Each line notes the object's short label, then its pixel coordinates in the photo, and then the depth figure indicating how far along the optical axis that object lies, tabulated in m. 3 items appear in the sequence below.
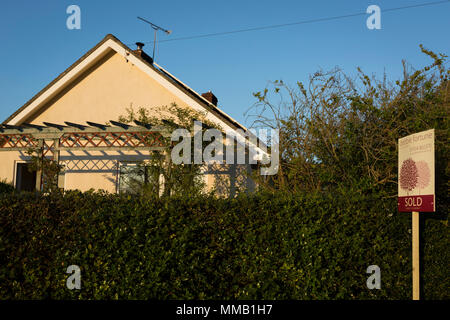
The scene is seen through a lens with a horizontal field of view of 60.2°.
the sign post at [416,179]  4.62
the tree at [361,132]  6.32
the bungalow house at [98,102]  12.59
